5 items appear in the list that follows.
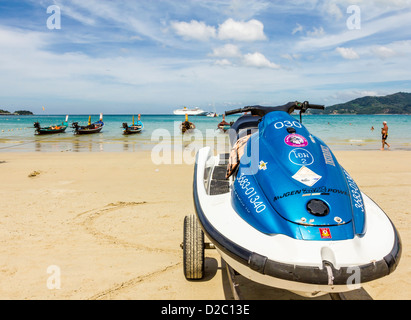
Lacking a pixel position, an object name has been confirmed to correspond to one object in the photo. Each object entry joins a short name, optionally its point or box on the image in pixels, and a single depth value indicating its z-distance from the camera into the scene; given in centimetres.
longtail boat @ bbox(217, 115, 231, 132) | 3494
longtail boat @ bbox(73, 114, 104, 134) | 3335
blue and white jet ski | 202
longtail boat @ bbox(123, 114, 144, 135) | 3325
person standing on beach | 1842
